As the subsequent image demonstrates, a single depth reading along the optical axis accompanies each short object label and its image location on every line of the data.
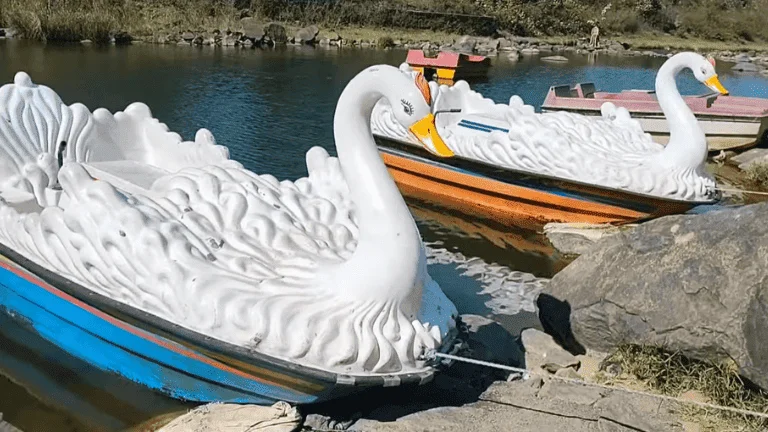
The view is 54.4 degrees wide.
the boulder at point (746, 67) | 26.05
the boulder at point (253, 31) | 23.53
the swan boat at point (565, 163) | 7.22
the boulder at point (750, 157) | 10.81
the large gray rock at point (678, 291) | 4.20
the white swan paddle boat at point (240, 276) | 3.64
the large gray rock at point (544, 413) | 3.90
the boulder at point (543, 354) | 4.71
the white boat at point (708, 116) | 11.41
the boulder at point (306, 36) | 25.02
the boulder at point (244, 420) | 3.82
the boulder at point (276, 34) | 24.12
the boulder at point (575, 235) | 7.35
